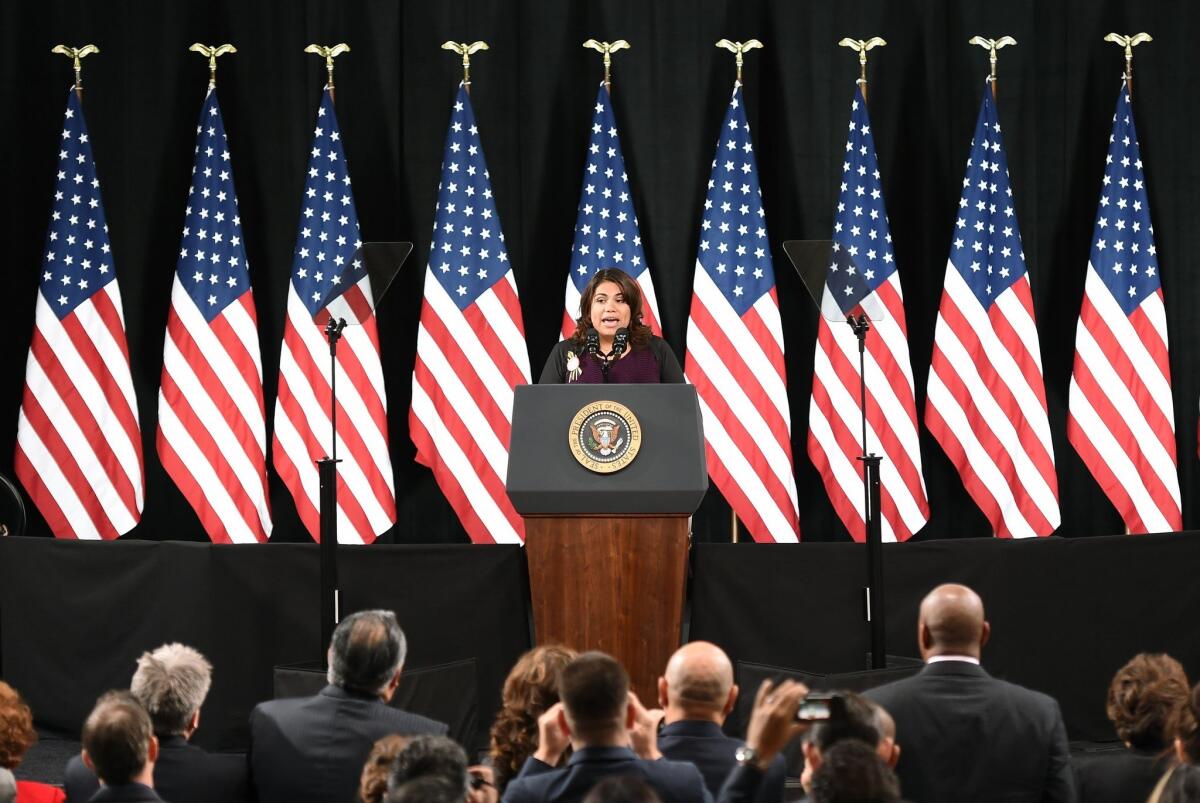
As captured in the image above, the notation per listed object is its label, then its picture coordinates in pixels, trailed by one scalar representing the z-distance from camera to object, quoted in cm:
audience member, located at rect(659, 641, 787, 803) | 678
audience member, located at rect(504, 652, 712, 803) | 612
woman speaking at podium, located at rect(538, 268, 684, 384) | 1201
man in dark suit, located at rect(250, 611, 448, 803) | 758
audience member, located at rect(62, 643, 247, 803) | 720
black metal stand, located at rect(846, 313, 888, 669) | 1257
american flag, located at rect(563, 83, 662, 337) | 1631
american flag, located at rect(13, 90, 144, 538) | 1609
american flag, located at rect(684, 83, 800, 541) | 1573
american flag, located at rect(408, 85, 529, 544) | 1580
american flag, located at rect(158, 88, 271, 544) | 1593
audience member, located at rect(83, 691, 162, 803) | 626
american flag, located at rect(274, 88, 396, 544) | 1584
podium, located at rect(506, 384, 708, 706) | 1084
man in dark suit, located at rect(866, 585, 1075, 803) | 752
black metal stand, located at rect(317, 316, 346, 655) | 1268
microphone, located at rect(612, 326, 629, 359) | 1206
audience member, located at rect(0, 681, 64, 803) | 710
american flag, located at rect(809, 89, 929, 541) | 1587
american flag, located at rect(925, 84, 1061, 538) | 1587
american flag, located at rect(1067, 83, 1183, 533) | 1572
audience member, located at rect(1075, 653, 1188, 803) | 734
